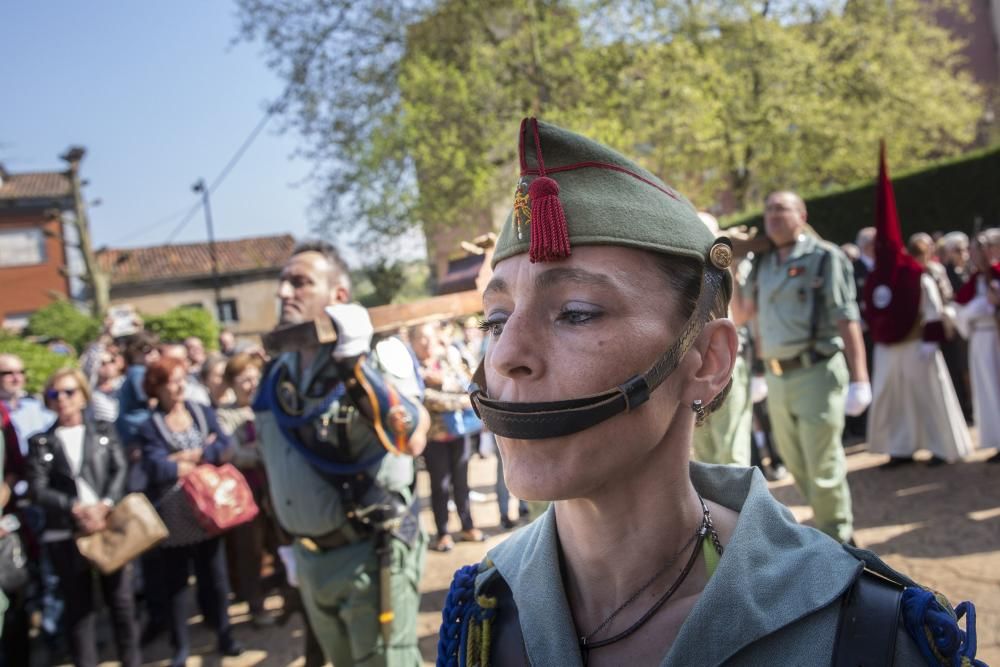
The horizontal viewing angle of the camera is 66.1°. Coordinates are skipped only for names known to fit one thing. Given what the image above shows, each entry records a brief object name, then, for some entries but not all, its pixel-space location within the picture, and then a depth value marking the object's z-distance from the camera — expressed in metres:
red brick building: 33.94
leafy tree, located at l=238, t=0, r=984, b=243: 14.84
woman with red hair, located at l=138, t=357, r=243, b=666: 4.87
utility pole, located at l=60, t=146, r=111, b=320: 20.52
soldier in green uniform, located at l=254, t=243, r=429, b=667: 2.92
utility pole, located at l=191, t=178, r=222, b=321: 26.92
